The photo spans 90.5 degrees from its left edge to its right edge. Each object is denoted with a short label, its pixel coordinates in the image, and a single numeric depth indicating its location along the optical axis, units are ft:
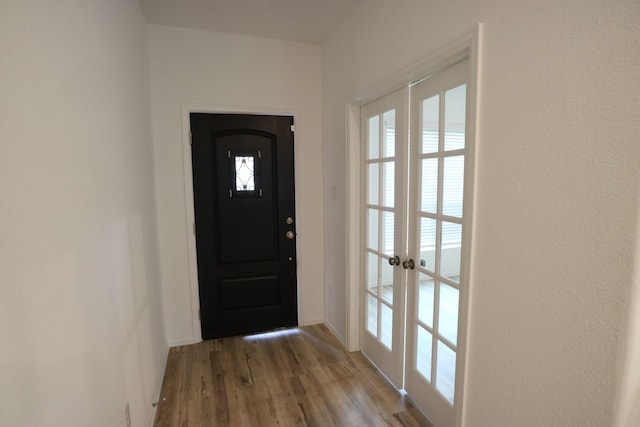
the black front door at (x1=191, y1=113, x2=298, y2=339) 9.31
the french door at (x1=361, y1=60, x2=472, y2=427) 5.27
